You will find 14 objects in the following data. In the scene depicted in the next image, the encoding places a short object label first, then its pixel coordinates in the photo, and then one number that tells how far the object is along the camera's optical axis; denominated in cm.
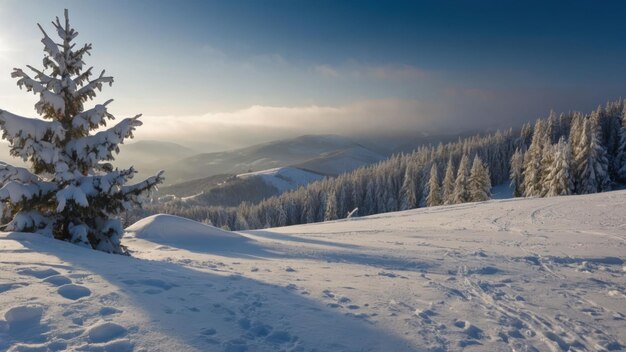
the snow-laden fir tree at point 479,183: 5475
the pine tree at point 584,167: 4866
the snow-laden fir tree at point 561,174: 4534
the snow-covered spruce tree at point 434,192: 6353
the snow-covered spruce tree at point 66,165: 968
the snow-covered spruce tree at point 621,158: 7081
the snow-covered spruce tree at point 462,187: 5816
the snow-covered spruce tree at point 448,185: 6400
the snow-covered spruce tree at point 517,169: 7564
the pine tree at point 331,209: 7669
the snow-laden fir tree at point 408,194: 7975
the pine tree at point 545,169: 4909
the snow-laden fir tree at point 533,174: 5275
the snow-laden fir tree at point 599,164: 4956
